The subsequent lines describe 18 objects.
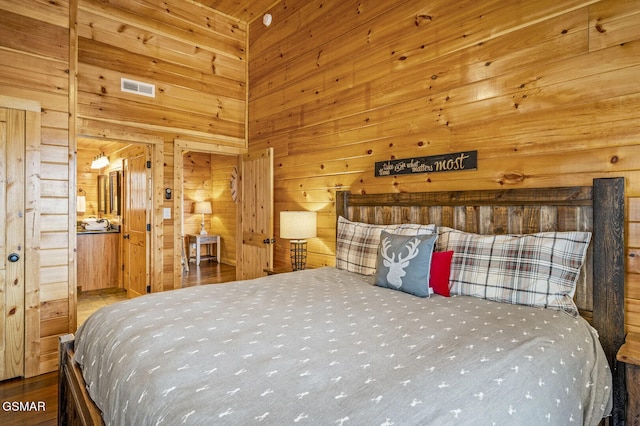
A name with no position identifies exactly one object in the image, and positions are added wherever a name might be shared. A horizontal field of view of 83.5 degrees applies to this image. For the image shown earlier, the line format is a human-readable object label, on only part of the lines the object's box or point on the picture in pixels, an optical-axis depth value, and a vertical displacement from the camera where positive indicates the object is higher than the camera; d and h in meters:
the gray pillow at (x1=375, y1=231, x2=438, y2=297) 2.10 -0.32
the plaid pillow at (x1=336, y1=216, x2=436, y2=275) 2.59 -0.24
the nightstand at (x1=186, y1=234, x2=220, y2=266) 7.38 -0.66
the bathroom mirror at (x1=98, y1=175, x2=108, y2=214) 7.22 +0.35
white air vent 3.87 +1.36
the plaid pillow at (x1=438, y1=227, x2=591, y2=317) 1.83 -0.31
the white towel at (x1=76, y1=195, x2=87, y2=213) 7.47 +0.15
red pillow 2.12 -0.37
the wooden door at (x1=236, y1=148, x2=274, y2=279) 4.15 -0.04
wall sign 2.50 +0.36
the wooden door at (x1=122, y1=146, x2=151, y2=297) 4.17 -0.15
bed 0.96 -0.49
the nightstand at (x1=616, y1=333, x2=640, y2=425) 1.46 -0.71
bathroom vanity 5.23 -0.74
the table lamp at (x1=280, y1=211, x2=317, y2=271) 3.43 -0.13
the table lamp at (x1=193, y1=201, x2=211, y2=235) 7.93 +0.06
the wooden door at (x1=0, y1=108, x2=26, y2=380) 2.75 -0.24
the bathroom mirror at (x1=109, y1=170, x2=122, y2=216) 6.23 +0.34
